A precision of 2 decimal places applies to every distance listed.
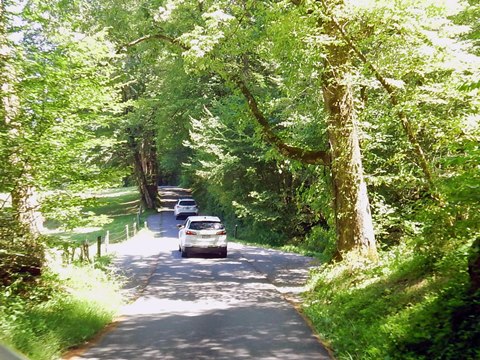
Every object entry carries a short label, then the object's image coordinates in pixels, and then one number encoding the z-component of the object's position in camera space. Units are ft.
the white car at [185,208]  153.79
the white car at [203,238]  74.64
